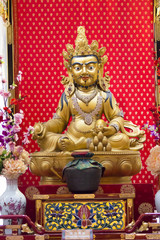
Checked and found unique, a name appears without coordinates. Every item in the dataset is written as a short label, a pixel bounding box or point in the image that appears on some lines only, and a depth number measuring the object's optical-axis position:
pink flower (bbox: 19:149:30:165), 4.70
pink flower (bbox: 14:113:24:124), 4.48
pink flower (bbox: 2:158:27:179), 4.50
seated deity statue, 5.11
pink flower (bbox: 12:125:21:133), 4.52
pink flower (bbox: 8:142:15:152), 4.55
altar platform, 4.25
